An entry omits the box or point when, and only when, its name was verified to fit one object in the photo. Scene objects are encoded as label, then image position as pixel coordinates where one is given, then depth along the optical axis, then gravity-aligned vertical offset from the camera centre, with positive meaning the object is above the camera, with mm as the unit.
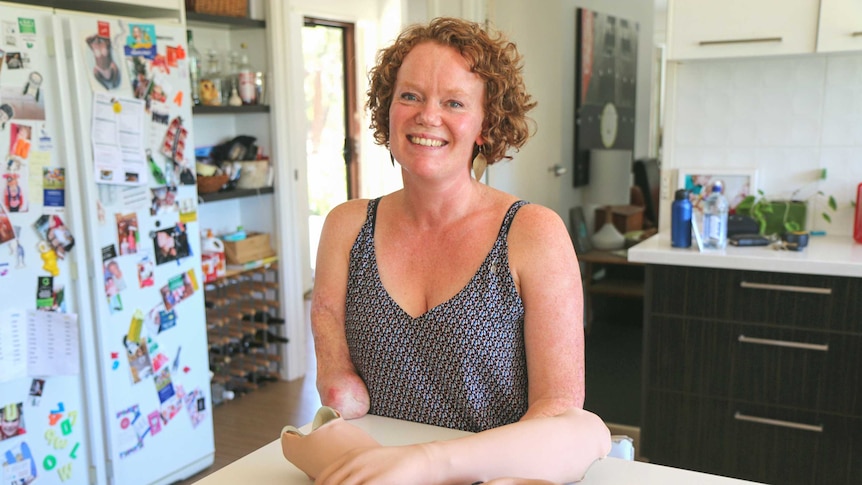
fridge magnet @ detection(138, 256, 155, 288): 2535 -453
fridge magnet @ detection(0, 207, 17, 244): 2113 -251
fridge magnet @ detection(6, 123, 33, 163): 2135 -8
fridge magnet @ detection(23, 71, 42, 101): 2162 +156
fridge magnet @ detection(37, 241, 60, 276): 2221 -352
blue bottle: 2490 -298
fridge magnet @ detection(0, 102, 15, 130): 2104 +74
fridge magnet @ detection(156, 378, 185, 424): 2650 -919
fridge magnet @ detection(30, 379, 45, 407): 2217 -739
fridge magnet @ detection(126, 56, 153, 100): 2463 +201
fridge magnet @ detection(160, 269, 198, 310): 2646 -536
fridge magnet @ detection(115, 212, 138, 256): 2455 -307
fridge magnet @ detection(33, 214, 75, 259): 2223 -279
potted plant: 2697 -298
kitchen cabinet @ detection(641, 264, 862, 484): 2289 -773
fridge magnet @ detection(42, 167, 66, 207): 2234 -141
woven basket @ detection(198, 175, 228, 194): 3332 -205
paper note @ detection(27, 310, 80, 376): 2201 -608
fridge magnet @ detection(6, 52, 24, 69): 2109 +222
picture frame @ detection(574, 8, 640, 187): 4785 +332
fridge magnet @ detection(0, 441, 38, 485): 2156 -938
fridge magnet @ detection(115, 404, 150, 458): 2504 -983
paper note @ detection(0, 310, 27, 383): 2121 -582
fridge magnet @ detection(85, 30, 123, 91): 2320 +243
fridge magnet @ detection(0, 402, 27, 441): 2139 -800
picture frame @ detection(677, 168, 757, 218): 2805 -195
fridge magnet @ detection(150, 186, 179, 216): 2574 -218
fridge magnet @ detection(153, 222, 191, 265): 2604 -371
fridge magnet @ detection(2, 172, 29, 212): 2125 -152
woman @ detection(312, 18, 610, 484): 1200 -240
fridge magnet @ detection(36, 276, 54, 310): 2221 -453
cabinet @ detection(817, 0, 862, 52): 2326 +321
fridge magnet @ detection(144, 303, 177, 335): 2586 -628
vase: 4527 -639
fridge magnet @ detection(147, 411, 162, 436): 2627 -988
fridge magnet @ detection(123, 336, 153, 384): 2518 -748
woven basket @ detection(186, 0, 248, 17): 3305 +581
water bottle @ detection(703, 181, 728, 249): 2482 -305
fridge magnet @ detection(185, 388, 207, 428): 2787 -996
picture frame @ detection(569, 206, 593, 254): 4449 -579
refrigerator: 2162 -368
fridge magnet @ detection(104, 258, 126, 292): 2416 -437
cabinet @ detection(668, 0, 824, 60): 2424 +341
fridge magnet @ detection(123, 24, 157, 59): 2449 +316
